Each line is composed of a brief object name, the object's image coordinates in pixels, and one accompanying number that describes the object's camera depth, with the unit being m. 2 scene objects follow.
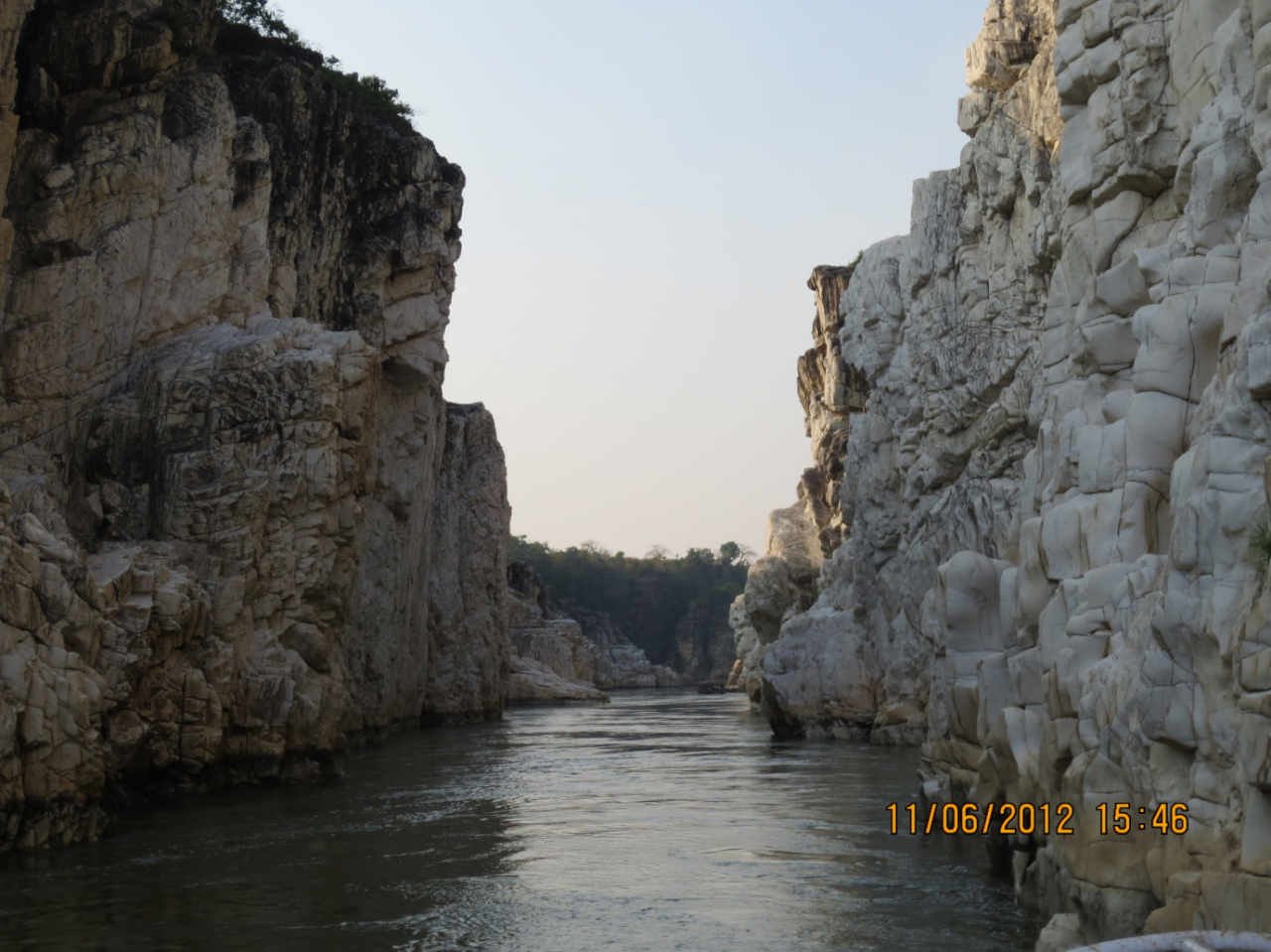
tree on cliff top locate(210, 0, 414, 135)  36.03
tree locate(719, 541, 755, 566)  148.00
